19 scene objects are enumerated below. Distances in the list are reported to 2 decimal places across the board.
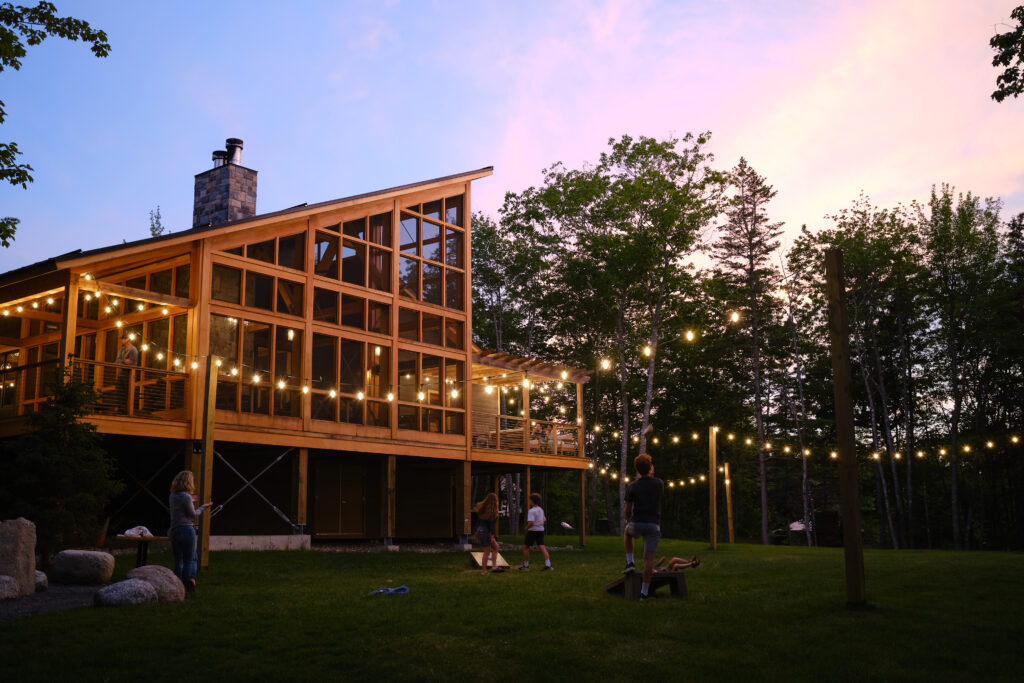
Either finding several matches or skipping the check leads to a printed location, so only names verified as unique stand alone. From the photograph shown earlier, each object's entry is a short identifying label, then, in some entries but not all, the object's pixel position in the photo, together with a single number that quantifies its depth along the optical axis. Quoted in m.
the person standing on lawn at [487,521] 15.10
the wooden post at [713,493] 23.56
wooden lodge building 19.42
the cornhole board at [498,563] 15.43
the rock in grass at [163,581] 9.95
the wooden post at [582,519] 26.87
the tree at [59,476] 13.25
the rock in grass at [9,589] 10.14
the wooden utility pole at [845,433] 9.60
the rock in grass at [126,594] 9.50
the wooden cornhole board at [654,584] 10.27
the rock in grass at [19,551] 10.37
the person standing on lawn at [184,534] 10.79
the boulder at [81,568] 12.02
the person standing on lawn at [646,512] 10.20
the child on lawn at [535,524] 16.42
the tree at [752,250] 42.41
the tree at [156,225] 50.14
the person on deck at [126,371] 18.80
